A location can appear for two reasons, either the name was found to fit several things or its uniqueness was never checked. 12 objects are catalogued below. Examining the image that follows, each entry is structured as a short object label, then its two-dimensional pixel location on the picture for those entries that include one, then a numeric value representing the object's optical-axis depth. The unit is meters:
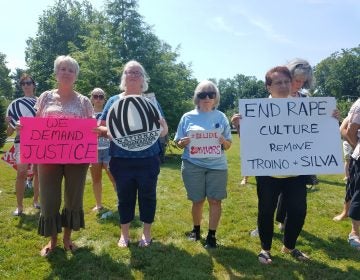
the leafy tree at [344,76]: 75.50
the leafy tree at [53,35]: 38.69
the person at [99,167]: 6.67
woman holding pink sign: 4.49
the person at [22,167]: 6.37
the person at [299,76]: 4.99
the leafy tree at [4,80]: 61.69
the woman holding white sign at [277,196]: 4.35
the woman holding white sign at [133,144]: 4.67
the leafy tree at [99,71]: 16.83
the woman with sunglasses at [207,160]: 4.83
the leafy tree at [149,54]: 16.89
